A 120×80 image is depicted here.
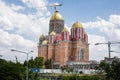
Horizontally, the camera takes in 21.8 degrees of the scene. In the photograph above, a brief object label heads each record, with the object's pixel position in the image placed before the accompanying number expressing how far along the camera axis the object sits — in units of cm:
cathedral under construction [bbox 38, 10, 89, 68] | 12888
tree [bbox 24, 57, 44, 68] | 11028
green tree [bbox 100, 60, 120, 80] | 6181
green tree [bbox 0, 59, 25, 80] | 6911
